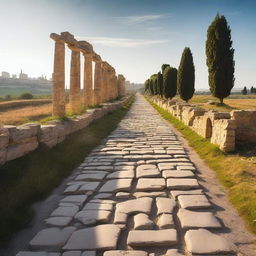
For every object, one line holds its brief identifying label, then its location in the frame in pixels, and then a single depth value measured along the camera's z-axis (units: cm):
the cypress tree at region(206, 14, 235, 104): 2430
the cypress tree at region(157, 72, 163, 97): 4675
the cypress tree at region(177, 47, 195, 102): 2973
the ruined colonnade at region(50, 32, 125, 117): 1496
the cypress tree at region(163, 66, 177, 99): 3666
